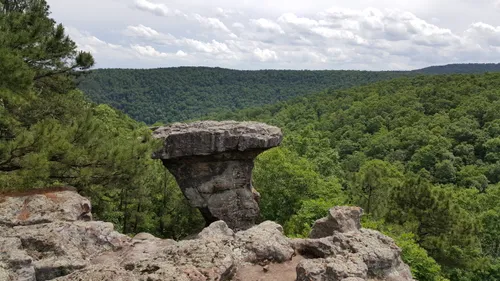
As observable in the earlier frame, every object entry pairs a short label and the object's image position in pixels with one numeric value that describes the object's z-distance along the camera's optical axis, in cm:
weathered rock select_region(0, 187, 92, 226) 1020
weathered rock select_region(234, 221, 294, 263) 1011
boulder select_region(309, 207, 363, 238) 1205
